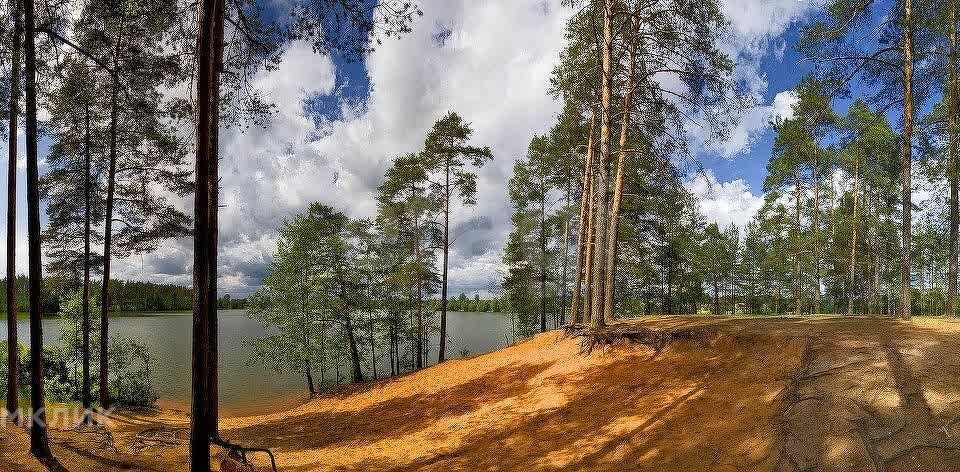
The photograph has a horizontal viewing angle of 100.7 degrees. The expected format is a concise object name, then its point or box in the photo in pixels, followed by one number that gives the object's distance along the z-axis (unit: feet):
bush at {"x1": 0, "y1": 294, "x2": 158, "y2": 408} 56.90
